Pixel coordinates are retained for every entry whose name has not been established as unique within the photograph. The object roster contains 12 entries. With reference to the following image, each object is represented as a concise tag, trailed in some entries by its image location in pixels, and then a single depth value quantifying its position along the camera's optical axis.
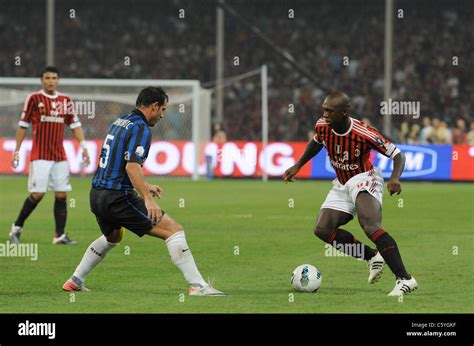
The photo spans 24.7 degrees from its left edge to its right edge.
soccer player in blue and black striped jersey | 9.59
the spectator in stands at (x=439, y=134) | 31.89
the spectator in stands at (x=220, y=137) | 32.31
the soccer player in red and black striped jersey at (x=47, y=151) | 14.99
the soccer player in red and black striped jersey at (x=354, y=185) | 10.02
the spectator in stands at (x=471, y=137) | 31.58
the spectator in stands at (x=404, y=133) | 31.97
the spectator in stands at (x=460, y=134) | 31.92
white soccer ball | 10.23
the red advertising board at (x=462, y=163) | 30.45
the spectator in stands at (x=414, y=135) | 32.22
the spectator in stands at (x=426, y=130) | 32.28
